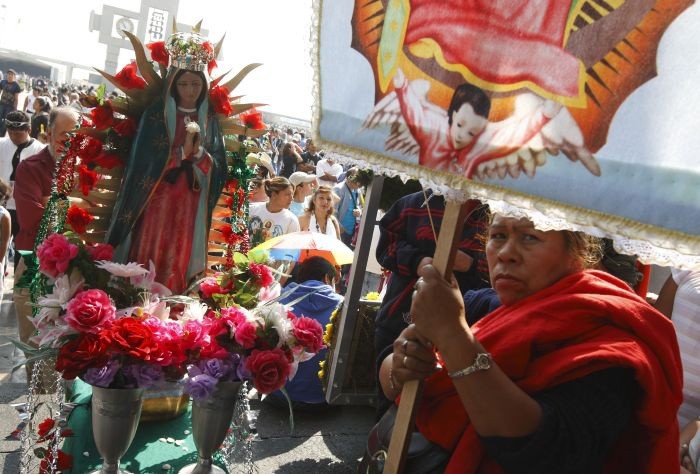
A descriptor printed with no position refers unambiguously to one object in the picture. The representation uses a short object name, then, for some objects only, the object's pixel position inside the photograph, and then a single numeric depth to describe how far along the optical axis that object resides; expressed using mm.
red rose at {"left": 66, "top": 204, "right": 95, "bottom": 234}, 2896
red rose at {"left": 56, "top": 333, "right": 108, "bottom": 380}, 2213
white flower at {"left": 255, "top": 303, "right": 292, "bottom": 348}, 2535
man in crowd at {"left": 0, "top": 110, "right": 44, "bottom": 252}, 6094
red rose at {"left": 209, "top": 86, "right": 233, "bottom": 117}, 3188
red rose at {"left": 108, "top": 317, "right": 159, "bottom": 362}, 2266
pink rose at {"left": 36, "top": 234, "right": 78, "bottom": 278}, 2475
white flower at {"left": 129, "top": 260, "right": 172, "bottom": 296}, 2646
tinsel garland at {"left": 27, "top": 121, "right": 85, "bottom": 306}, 2959
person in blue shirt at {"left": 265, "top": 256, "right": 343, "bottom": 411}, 4609
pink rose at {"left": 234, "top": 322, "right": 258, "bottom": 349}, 2455
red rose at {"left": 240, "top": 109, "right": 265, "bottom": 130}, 3344
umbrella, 4949
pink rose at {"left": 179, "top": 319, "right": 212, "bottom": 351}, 2449
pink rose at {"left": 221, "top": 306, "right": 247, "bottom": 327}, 2490
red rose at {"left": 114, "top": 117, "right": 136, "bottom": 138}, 3047
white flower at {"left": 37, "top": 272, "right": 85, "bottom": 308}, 2385
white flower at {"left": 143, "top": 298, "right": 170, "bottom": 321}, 2545
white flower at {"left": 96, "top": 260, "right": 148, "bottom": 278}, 2570
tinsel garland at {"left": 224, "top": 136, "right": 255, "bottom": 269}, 3293
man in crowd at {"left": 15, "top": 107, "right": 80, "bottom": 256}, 4113
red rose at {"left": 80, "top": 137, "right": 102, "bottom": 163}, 2963
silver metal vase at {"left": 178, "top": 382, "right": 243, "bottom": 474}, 2508
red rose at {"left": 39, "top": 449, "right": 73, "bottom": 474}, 2457
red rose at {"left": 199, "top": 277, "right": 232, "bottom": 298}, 2773
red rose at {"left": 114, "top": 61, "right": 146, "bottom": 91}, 3053
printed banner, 908
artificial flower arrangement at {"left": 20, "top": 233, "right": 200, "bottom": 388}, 2262
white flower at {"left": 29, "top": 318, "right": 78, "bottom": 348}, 2332
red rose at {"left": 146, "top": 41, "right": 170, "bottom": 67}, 3109
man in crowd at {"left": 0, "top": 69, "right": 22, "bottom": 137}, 12914
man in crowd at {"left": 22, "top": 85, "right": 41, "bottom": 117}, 14844
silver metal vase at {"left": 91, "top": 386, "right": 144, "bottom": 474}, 2357
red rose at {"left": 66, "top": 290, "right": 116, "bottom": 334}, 2260
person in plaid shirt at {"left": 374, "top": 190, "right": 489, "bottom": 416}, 3035
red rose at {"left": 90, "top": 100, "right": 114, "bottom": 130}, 2990
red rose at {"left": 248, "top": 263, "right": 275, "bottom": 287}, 2762
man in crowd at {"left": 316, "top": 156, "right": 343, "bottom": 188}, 7953
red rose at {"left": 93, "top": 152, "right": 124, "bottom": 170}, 3016
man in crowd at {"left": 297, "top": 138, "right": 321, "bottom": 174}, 11117
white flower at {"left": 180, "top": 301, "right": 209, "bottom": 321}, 2609
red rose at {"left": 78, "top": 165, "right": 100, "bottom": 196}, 2945
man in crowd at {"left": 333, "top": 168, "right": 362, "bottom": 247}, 8164
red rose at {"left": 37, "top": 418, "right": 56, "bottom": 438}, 2449
